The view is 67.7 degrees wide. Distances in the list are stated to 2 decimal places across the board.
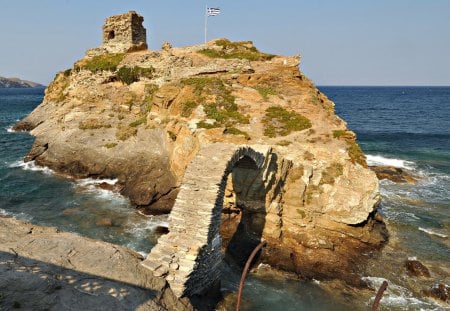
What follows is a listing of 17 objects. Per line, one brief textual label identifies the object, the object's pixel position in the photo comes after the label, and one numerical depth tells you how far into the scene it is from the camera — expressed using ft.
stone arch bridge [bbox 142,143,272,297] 42.83
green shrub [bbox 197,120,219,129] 85.56
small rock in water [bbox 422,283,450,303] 54.39
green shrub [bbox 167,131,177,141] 95.71
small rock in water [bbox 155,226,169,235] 73.15
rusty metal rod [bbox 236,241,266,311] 29.26
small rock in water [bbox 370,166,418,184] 113.70
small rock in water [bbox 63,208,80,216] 81.85
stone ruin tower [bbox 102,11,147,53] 135.38
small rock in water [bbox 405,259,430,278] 60.59
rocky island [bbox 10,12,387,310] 50.24
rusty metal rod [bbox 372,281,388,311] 23.63
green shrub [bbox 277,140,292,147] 78.74
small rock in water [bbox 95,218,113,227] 76.27
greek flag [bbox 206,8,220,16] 119.03
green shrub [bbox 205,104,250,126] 88.74
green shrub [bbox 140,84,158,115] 119.31
